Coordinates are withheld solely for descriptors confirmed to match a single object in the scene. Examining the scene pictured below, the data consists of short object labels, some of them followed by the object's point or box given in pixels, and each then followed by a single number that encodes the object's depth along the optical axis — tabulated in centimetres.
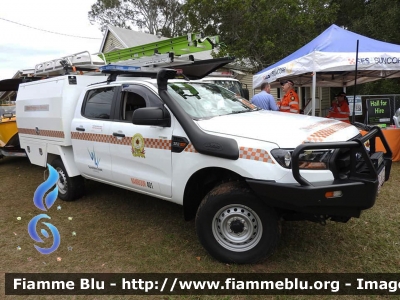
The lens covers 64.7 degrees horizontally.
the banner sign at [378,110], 962
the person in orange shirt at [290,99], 761
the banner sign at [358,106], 1052
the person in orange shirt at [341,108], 888
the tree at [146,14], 3120
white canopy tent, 682
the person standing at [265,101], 687
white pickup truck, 263
